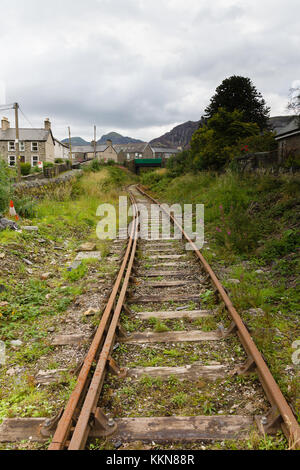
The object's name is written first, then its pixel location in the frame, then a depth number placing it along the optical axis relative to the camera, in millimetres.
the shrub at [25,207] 8281
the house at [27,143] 47719
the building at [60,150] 58950
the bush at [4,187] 7426
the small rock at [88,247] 7039
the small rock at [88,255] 6441
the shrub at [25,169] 35875
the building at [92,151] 79875
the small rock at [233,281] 4728
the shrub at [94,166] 25375
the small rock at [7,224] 6748
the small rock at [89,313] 3953
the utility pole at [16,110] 23984
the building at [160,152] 94538
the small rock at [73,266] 5676
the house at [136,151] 90938
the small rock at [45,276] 5215
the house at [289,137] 19094
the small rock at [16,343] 3371
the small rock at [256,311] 3835
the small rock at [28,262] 5684
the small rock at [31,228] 7105
